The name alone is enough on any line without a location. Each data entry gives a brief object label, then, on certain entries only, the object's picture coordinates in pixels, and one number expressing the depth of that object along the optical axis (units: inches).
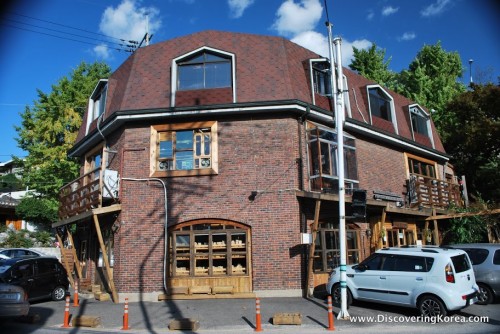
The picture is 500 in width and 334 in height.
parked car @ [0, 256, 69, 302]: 551.5
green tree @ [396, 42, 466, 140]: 1252.5
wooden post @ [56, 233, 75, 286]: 661.3
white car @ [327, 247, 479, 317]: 392.5
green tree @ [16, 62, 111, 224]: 1245.7
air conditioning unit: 567.8
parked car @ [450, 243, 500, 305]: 473.7
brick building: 551.8
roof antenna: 929.6
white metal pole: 402.6
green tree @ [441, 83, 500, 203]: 905.5
